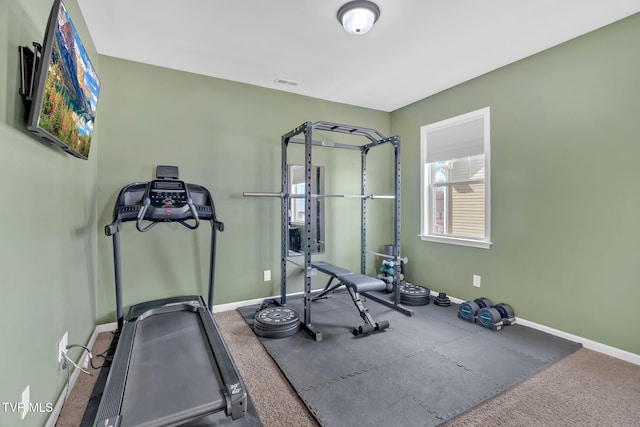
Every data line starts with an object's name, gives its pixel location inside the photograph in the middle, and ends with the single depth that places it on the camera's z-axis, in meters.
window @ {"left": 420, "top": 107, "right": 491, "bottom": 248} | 3.36
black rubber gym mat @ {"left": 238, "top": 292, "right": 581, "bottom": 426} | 1.76
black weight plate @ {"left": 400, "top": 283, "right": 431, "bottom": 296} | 3.57
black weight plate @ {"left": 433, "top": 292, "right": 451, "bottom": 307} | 3.50
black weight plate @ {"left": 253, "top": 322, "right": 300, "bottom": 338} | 2.65
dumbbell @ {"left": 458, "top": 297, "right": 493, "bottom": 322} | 3.02
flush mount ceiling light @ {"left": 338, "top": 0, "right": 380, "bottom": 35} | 2.10
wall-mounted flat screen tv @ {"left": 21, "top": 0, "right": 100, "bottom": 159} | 1.25
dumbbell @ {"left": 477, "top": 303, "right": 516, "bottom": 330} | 2.84
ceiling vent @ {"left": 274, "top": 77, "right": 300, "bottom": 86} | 3.41
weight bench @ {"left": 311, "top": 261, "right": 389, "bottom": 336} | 2.73
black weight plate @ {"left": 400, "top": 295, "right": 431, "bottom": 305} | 3.51
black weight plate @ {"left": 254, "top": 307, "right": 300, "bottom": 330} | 2.67
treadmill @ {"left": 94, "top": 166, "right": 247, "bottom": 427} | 1.45
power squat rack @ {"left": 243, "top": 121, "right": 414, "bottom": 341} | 2.81
